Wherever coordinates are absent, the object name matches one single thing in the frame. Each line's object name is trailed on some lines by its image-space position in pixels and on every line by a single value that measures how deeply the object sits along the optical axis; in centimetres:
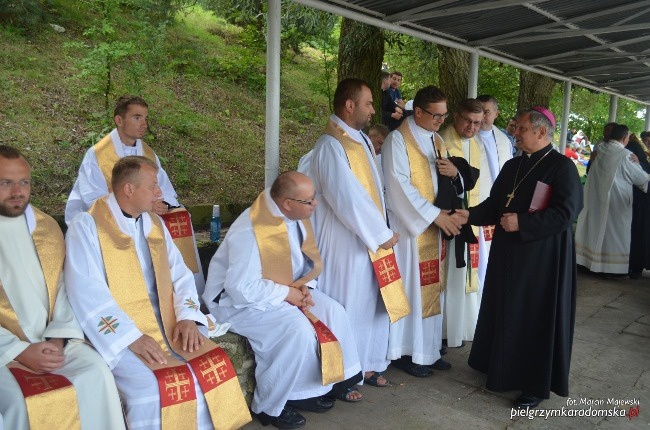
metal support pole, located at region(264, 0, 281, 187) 422
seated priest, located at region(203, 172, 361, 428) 357
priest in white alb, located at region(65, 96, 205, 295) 484
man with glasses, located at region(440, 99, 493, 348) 497
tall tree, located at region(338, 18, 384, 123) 792
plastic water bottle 592
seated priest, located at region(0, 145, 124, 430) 259
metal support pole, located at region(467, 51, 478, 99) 662
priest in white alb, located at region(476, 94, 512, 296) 537
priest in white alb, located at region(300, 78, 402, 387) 410
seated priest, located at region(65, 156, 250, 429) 297
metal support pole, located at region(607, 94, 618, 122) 1204
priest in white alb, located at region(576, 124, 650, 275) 773
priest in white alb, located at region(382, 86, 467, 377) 445
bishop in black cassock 379
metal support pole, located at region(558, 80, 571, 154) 905
